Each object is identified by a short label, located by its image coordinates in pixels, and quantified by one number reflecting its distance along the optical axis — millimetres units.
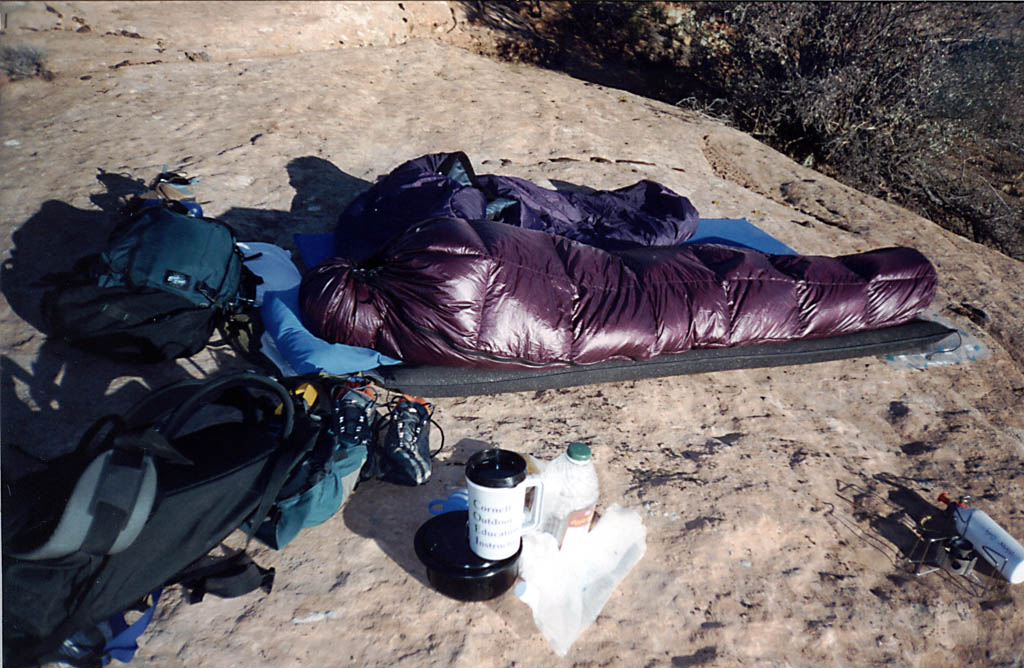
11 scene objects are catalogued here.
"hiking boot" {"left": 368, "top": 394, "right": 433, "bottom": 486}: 2289
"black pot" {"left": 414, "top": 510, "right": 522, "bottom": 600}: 1839
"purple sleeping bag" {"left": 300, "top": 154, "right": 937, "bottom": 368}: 2678
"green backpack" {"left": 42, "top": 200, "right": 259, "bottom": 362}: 2613
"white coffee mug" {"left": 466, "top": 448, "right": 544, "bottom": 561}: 1718
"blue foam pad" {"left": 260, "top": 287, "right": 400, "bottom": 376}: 2668
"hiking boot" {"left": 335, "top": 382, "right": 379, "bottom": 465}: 2297
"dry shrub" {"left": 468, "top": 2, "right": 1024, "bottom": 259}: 5539
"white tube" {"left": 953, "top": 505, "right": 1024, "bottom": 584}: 2154
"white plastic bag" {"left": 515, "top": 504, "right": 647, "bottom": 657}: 1900
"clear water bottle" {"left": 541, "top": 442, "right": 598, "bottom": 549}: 1994
